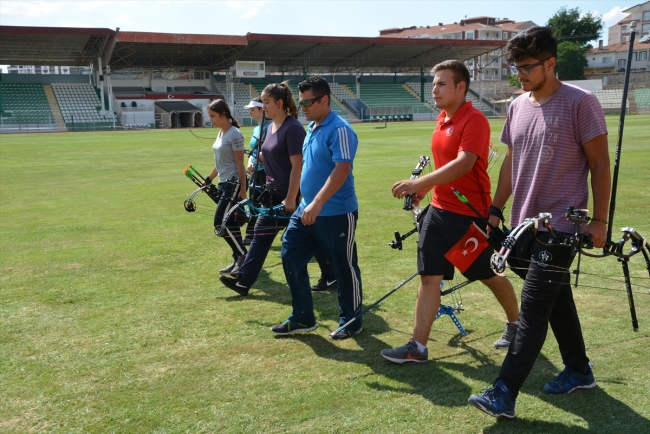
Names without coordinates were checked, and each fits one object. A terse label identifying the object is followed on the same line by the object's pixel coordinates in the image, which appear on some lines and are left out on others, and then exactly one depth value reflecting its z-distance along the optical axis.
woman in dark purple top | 5.82
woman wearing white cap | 7.44
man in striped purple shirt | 3.68
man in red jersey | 4.28
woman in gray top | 7.33
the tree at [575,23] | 109.69
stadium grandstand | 58.09
